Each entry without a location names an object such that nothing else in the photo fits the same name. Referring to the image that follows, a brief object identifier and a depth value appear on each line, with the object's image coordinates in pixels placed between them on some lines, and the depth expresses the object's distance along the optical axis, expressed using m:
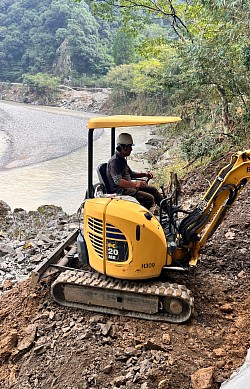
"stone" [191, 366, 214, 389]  3.42
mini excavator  4.46
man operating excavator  4.96
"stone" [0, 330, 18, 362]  4.39
